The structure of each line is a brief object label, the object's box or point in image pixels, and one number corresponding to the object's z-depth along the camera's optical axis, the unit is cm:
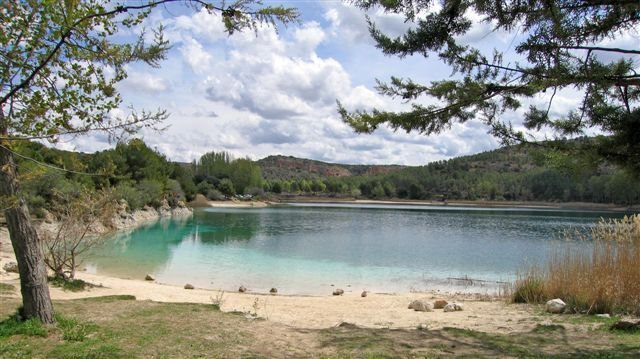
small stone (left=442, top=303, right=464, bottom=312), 1066
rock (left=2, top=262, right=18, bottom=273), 1358
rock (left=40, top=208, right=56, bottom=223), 2844
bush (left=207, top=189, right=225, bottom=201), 8942
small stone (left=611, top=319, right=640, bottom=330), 674
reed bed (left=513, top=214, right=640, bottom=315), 838
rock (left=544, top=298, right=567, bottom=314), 878
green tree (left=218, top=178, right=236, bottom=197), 9631
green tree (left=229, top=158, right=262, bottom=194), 10862
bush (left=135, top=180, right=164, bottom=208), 5034
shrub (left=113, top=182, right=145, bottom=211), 4394
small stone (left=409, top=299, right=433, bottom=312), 1105
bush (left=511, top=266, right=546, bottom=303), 1048
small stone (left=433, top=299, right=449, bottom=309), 1152
